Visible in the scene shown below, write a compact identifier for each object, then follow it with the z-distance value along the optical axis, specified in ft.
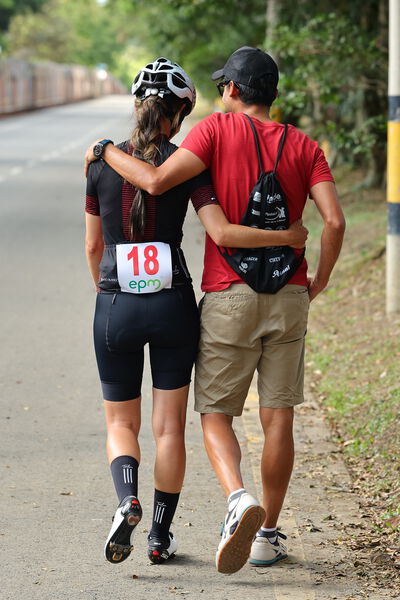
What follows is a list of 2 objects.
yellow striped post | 55.36
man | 26.32
